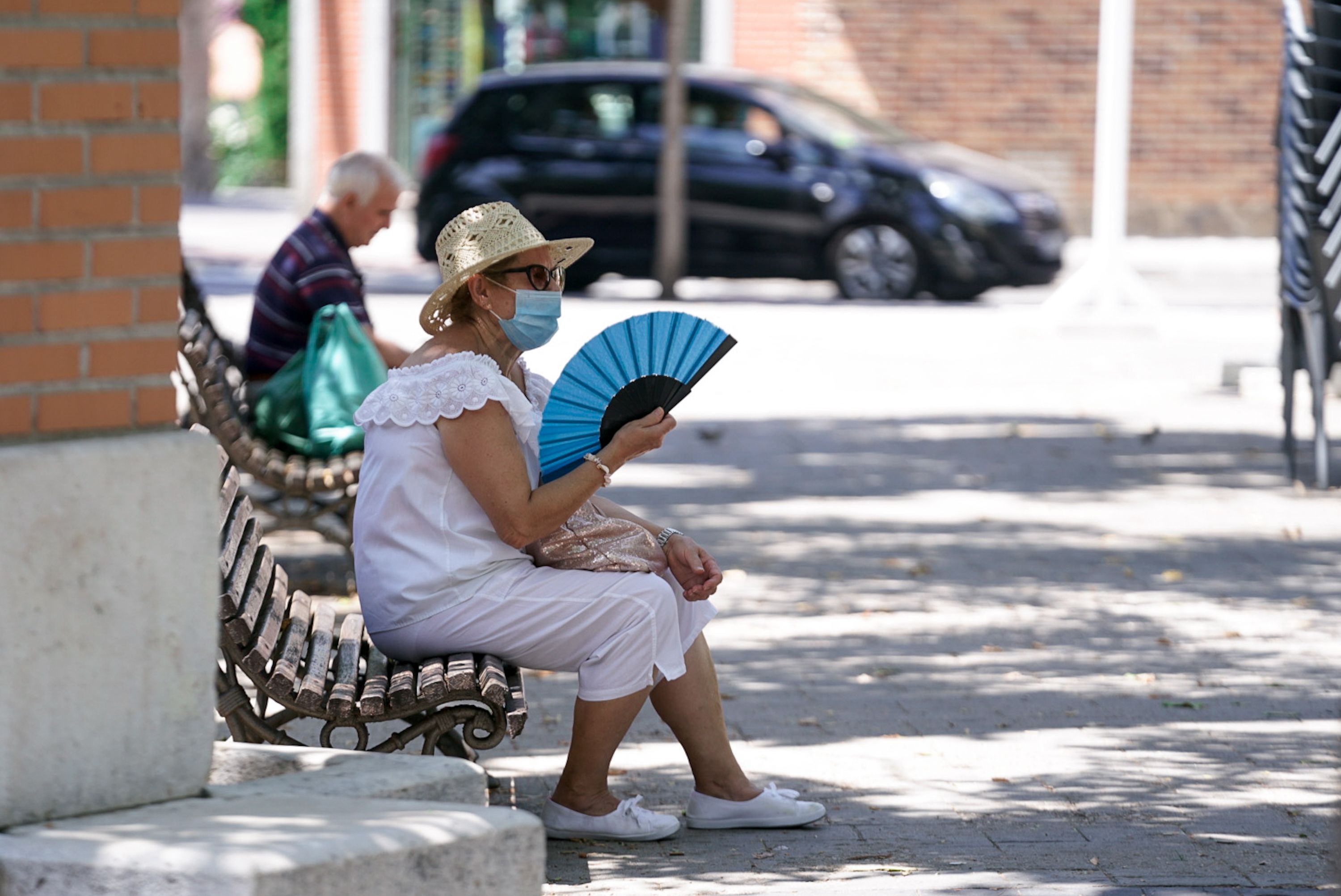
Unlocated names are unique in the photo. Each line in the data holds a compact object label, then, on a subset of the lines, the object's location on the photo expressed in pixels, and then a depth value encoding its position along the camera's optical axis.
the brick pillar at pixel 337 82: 49.69
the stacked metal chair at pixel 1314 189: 17.20
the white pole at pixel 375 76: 49.47
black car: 33.16
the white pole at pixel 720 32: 45.69
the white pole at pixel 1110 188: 27.89
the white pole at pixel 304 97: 49.34
